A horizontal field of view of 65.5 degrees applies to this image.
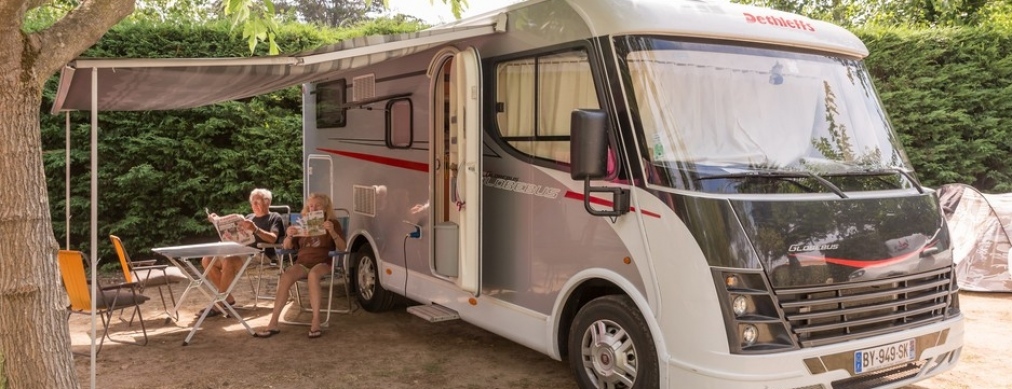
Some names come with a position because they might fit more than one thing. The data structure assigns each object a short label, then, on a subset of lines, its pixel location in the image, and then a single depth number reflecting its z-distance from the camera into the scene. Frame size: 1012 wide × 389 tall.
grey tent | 7.66
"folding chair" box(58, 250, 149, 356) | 5.13
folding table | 5.54
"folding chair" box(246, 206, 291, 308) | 6.66
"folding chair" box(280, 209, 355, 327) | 6.79
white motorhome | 3.61
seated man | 6.58
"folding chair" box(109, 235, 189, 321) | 5.65
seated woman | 6.02
